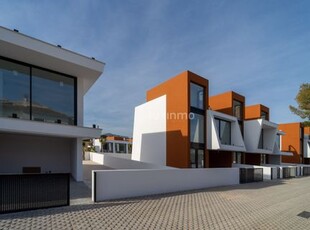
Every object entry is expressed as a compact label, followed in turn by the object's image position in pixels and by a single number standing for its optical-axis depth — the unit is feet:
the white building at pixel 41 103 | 36.42
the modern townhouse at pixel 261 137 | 83.76
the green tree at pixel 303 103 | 89.40
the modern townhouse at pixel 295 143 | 128.88
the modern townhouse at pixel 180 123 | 59.72
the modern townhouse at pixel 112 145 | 155.67
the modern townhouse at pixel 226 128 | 63.52
